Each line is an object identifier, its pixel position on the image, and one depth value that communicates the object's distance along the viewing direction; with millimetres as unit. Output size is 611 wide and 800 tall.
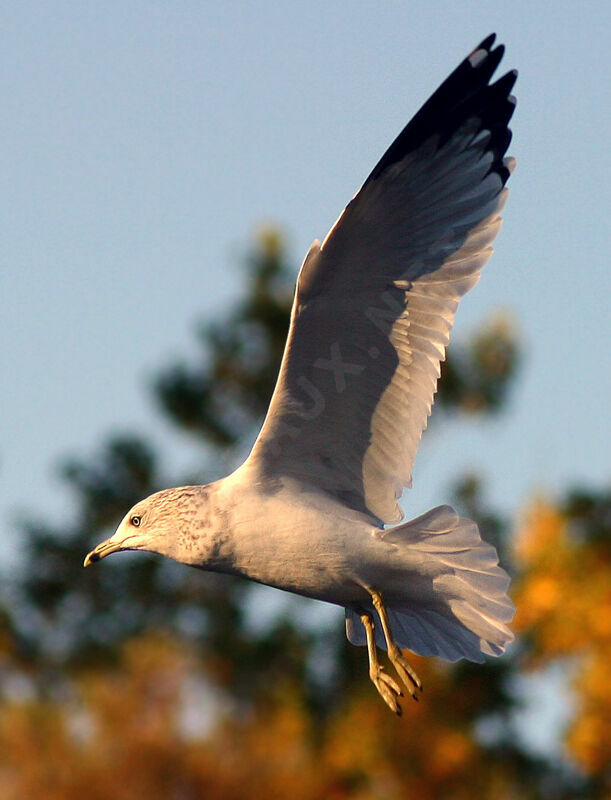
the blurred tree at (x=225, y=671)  22984
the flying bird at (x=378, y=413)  8469
